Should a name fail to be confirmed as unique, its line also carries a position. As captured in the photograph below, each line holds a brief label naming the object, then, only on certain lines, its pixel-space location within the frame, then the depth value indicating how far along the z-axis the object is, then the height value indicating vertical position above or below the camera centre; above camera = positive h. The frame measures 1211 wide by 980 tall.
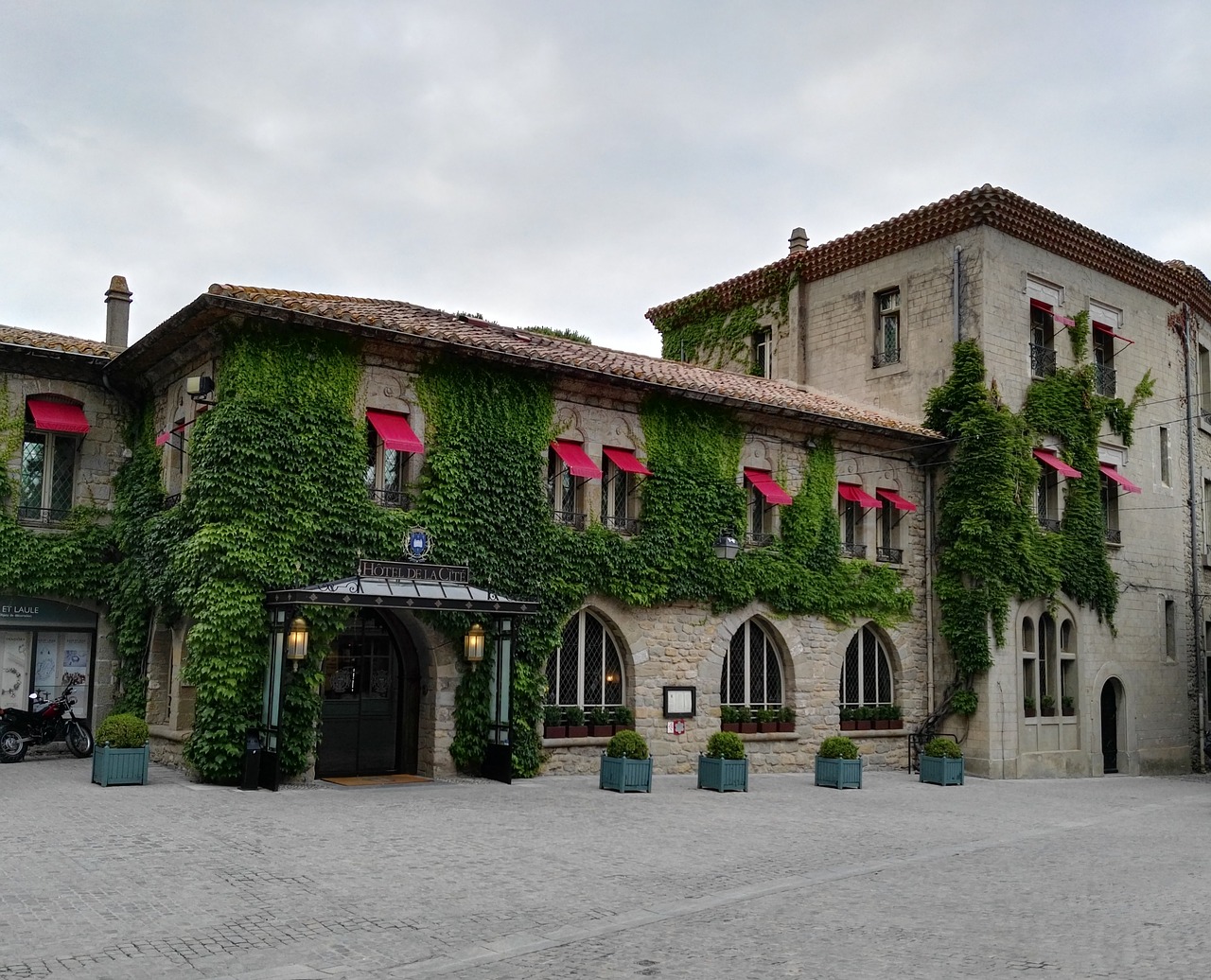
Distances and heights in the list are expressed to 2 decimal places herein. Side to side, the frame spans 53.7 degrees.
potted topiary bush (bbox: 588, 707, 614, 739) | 19.23 -1.13
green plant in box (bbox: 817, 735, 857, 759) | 18.88 -1.42
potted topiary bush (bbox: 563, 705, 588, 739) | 18.94 -1.09
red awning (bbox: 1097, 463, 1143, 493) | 25.28 +3.88
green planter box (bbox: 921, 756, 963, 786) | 20.53 -1.92
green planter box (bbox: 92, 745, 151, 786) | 14.93 -1.49
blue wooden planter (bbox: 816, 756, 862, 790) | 18.81 -1.82
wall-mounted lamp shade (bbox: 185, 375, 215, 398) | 16.47 +3.60
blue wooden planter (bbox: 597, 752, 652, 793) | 16.75 -1.69
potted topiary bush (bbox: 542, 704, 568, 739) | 18.67 -1.11
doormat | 16.73 -1.86
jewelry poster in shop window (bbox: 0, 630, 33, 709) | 18.67 -0.36
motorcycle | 17.25 -1.22
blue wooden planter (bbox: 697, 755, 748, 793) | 17.50 -1.74
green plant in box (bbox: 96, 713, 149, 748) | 14.97 -1.07
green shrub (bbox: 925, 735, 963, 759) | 20.64 -1.54
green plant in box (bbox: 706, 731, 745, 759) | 17.62 -1.33
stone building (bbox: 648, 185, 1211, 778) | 23.86 +6.18
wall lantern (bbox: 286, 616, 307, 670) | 15.92 +0.11
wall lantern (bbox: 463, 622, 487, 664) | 17.45 +0.12
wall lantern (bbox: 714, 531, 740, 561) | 19.17 +1.74
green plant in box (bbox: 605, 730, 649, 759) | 16.86 -1.29
